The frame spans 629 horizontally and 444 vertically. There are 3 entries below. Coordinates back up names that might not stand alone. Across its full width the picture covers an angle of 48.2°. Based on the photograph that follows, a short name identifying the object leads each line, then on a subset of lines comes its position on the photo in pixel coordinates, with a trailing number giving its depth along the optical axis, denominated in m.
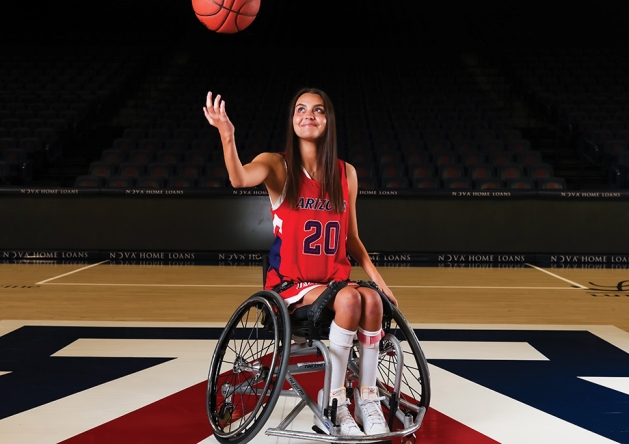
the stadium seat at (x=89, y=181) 9.09
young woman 2.29
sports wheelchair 2.14
